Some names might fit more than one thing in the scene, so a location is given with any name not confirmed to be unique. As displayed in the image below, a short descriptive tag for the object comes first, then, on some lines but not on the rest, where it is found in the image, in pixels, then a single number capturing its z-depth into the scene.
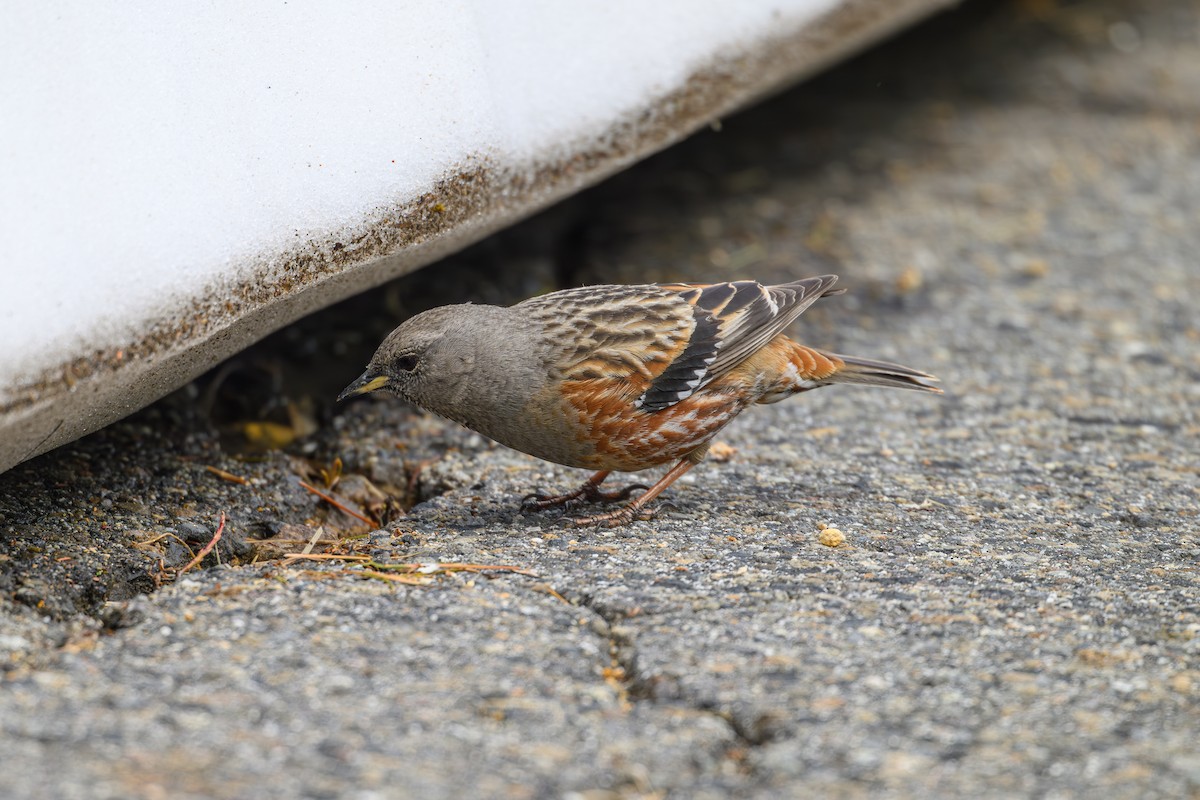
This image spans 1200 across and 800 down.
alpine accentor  7.97
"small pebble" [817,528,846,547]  7.83
